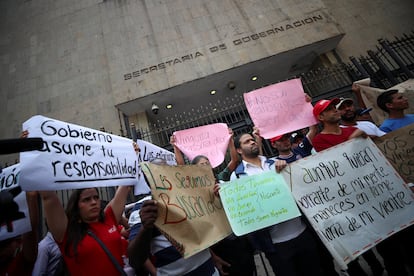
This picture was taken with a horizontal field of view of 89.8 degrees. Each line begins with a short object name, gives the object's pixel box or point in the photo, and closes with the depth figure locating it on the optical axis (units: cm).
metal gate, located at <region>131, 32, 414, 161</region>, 586
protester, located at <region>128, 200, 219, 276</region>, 156
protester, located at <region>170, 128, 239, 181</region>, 294
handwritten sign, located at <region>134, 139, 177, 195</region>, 231
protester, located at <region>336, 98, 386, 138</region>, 289
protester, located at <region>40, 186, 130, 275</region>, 167
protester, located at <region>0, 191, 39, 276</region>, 172
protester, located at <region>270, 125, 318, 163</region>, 293
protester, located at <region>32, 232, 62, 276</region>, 199
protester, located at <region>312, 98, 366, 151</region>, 252
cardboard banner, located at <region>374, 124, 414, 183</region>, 237
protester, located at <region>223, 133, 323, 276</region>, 211
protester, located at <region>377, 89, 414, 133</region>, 291
